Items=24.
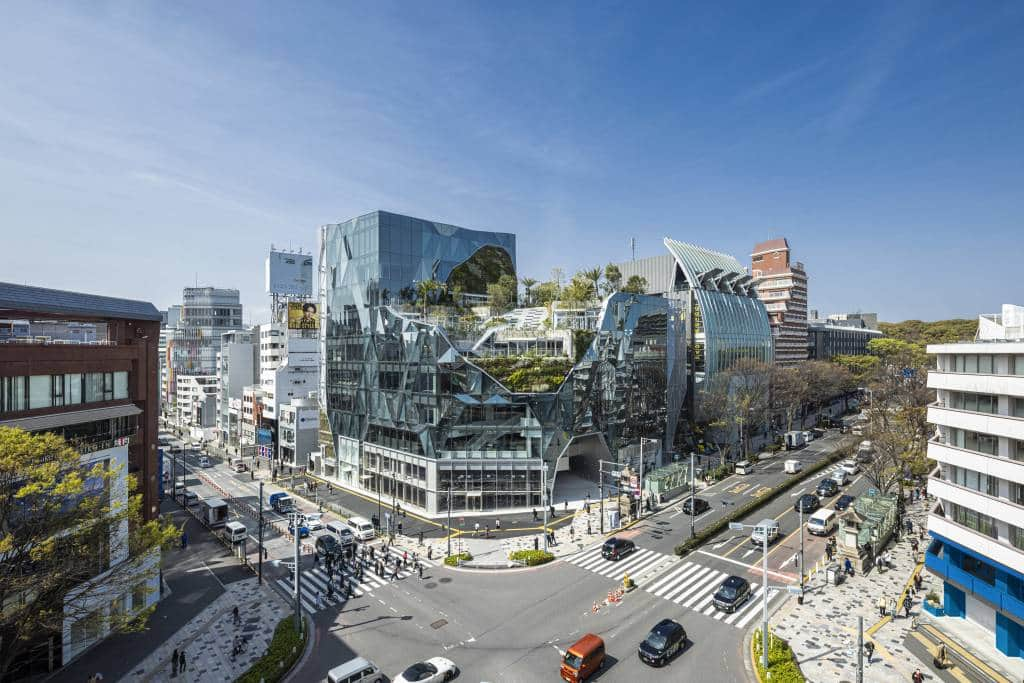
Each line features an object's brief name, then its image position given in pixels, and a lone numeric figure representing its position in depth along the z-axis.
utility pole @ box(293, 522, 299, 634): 30.59
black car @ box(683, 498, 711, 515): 51.84
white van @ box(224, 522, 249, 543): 46.06
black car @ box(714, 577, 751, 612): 32.59
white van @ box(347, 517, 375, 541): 46.81
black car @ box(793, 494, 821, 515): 51.62
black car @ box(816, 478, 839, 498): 56.91
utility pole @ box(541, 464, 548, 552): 49.99
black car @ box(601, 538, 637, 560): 40.84
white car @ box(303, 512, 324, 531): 49.53
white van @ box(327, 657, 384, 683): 24.75
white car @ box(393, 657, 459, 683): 24.97
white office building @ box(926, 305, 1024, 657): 27.42
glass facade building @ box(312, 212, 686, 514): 54.50
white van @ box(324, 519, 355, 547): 45.06
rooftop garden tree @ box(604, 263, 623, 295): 87.38
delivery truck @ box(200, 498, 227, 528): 52.06
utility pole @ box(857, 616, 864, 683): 23.19
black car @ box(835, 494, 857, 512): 52.12
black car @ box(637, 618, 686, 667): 26.66
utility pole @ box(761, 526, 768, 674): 26.31
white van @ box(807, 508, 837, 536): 46.00
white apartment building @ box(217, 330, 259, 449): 101.25
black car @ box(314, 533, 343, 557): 42.28
